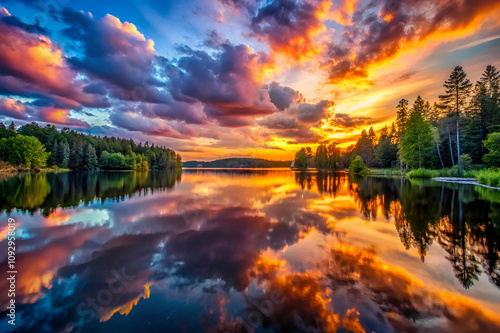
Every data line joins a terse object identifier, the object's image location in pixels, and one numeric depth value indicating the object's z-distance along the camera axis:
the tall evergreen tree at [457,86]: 35.94
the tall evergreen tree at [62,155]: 90.50
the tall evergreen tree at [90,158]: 101.60
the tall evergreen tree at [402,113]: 61.62
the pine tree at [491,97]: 44.66
